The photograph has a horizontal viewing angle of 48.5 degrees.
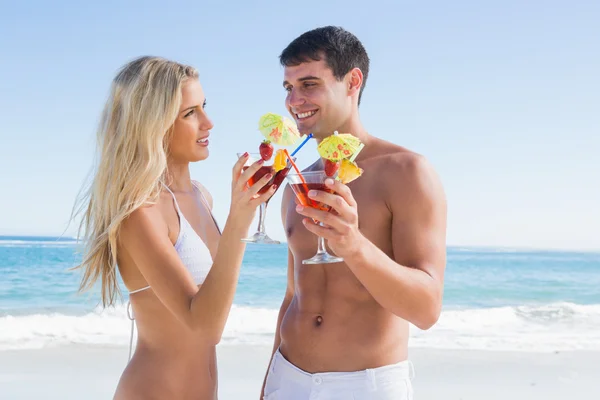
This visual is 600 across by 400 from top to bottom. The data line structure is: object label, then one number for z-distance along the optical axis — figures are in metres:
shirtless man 2.39
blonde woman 2.72
